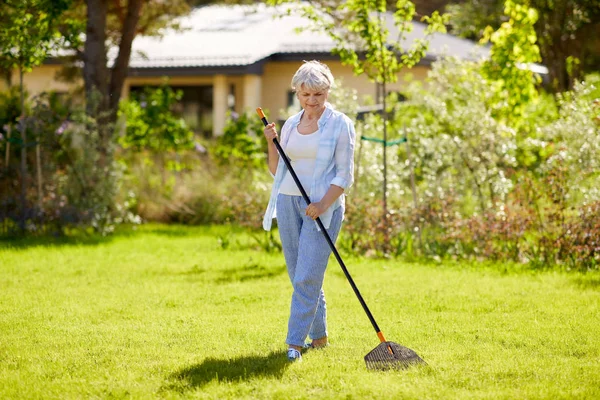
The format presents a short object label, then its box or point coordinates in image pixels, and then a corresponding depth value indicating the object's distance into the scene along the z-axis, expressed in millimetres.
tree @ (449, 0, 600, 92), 22281
